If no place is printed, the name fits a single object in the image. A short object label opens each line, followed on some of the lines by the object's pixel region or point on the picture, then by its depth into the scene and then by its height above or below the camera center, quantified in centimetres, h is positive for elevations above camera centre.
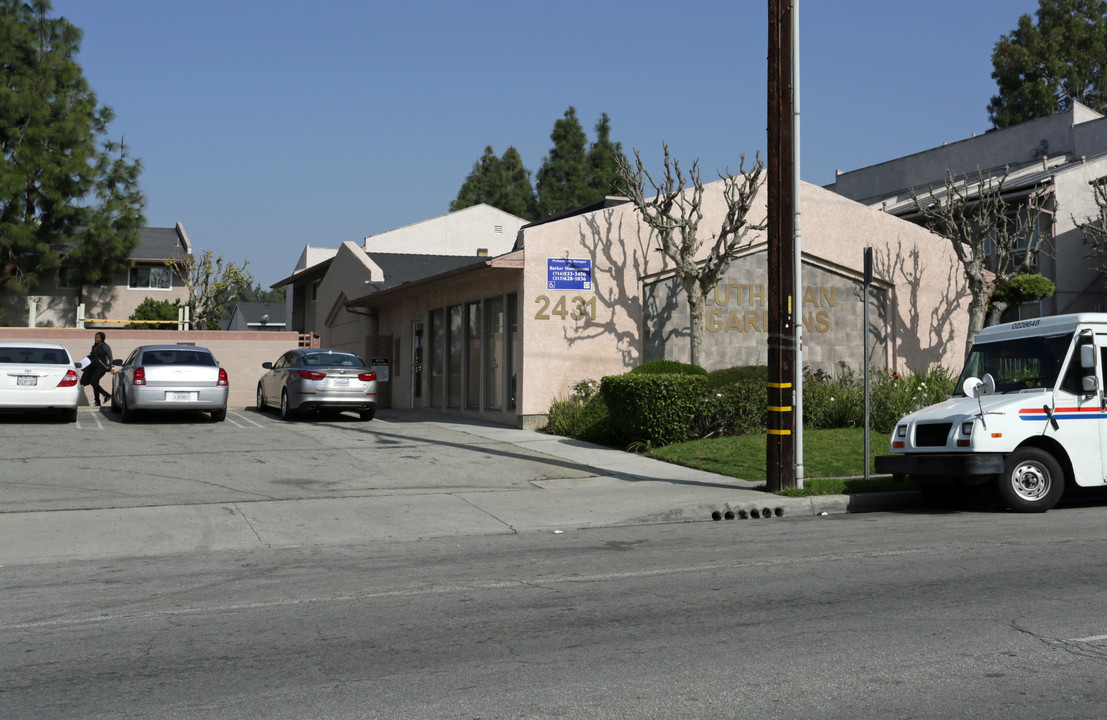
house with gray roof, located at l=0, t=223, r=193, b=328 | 4719 +466
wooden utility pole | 1264 +169
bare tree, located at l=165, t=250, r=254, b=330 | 4766 +527
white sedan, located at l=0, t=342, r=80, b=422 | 1819 +20
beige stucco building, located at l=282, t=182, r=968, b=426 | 2031 +185
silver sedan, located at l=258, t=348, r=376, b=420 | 2061 +16
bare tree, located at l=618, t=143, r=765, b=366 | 2008 +331
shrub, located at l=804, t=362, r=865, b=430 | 1833 -25
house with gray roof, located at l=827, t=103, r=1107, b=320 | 2964 +864
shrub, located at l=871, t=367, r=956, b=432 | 1823 -3
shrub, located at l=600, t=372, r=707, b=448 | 1692 -21
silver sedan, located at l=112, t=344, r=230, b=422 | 1911 +18
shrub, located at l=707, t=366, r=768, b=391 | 1858 +31
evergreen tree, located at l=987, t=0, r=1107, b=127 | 4872 +1629
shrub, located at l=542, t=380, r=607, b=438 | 1891 -37
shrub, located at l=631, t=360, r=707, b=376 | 1846 +44
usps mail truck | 1143 -42
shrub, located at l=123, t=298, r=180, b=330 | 4588 +365
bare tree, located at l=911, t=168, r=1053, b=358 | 2275 +338
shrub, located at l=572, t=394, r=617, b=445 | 1816 -56
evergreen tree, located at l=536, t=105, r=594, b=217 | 6238 +1369
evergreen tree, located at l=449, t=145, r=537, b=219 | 6656 +1374
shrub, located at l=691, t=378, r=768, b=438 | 1756 -35
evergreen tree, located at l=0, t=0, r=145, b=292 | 4188 +954
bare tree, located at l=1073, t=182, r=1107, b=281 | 2709 +438
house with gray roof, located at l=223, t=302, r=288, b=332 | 7356 +582
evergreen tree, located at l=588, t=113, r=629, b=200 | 6212 +1431
